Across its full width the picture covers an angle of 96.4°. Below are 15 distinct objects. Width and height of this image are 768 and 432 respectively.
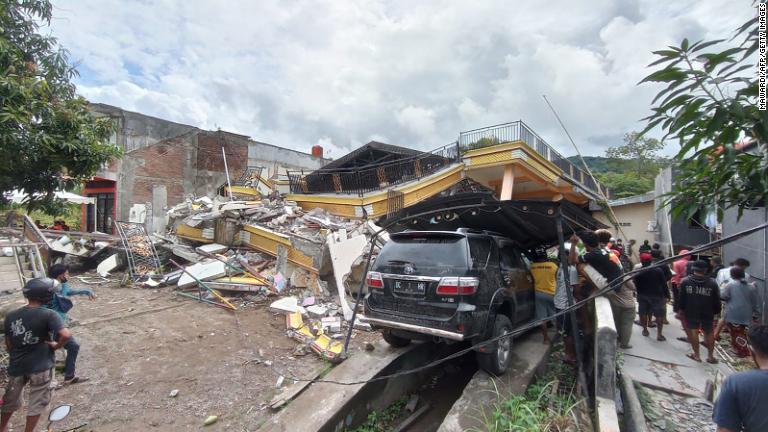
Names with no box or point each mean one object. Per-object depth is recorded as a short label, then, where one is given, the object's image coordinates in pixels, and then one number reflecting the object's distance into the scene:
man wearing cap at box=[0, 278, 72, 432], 3.33
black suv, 3.91
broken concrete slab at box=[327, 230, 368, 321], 7.98
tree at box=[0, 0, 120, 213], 3.63
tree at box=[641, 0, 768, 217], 1.56
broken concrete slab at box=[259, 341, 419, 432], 3.57
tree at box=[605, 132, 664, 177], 30.06
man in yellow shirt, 5.65
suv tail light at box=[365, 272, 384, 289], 4.48
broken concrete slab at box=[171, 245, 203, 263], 10.38
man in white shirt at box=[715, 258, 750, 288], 5.59
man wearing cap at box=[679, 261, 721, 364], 4.88
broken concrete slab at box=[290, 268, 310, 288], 8.62
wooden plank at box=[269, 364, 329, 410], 4.13
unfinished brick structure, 16.34
